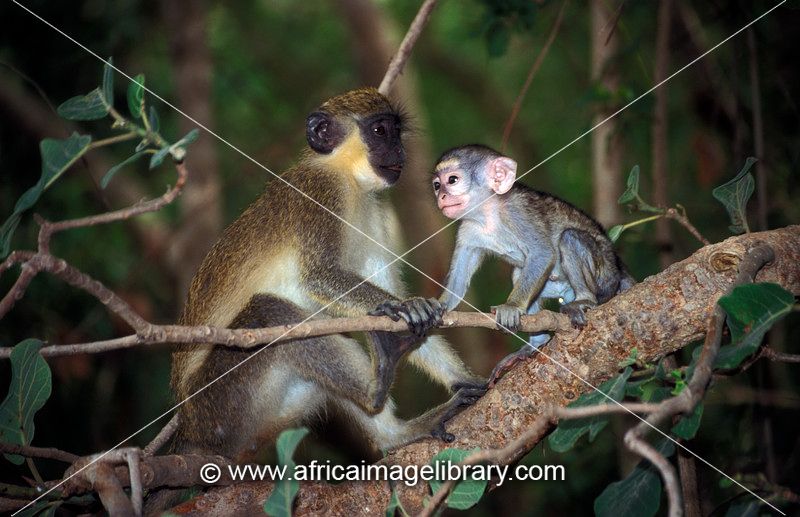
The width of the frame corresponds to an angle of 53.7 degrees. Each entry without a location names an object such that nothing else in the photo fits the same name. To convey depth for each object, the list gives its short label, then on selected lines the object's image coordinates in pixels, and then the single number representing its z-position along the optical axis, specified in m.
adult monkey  3.71
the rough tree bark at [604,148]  5.57
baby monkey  3.58
